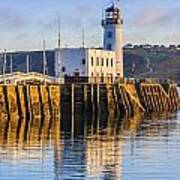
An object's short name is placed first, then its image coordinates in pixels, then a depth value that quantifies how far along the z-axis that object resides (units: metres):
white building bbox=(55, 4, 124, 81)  100.50
